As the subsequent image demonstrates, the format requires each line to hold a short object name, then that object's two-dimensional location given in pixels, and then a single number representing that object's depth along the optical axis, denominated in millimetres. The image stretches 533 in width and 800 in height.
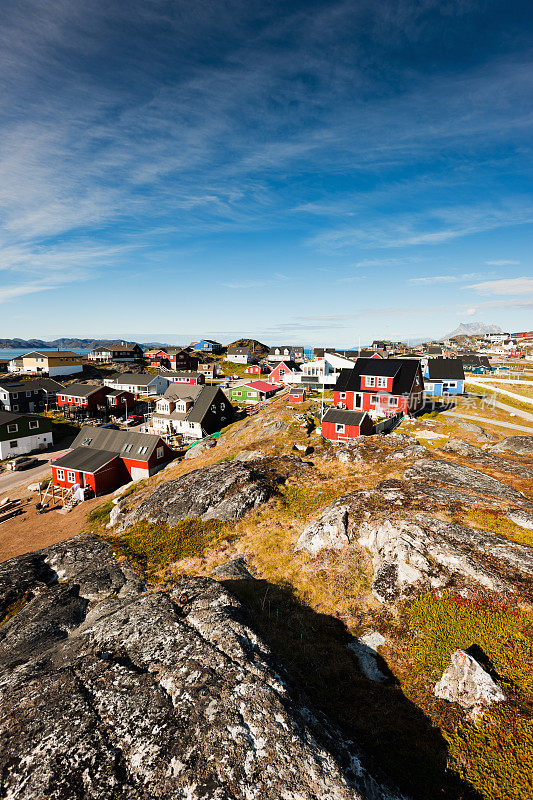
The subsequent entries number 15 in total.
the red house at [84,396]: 83000
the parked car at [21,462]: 55531
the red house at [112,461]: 44375
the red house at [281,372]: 91312
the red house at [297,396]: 62066
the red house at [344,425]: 37969
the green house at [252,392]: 80875
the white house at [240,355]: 151250
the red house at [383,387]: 44344
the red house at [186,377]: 101562
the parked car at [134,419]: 76650
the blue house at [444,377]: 54375
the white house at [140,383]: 99500
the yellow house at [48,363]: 121125
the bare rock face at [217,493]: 25156
